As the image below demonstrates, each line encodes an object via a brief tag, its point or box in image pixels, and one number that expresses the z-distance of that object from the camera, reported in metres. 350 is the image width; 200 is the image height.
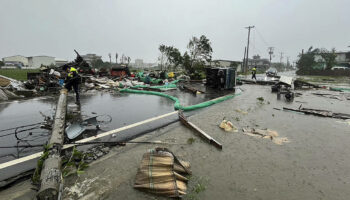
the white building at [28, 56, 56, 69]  93.64
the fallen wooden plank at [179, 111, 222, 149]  4.01
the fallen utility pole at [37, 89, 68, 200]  2.09
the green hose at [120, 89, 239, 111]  7.36
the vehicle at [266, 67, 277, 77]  31.92
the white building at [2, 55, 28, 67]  100.44
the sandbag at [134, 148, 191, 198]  2.42
